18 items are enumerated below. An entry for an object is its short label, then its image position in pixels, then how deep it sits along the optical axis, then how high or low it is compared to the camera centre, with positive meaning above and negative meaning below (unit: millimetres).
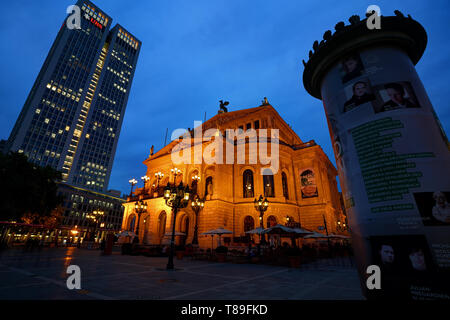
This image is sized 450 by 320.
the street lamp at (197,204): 22422 +3692
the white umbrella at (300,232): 15200 +664
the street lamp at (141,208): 24816 +3553
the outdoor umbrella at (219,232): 19106 +720
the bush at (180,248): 20850 -840
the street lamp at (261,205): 17906 +2985
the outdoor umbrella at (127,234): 25816 +549
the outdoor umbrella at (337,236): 18508 +484
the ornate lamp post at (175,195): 13773 +2810
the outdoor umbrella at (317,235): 17562 +509
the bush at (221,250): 17109 -781
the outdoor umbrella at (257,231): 16672 +751
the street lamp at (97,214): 29469 +3380
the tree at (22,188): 21359 +5114
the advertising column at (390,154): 3039 +1462
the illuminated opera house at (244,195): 26702 +6007
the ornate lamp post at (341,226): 31998 +2349
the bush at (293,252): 13848 -702
